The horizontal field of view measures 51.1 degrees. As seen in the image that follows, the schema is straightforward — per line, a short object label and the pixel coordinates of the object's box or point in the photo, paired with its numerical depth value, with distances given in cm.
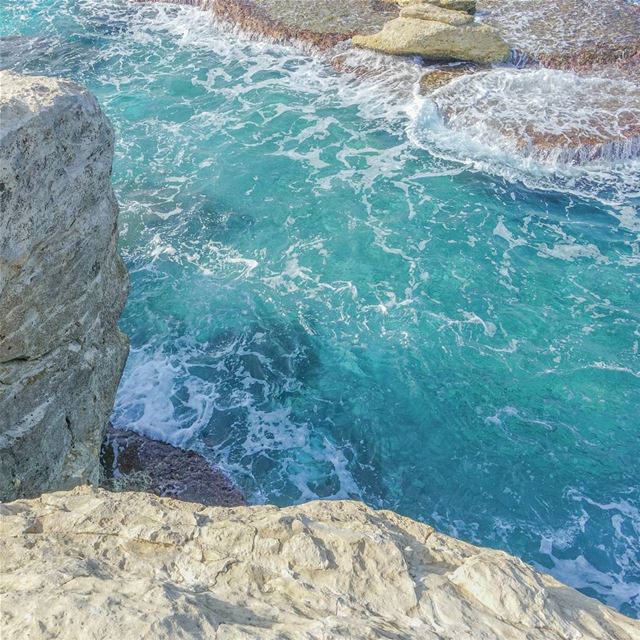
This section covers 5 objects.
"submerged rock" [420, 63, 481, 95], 1813
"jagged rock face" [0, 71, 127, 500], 596
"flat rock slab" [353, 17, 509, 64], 1892
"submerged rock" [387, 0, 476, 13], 2064
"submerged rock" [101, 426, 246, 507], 925
